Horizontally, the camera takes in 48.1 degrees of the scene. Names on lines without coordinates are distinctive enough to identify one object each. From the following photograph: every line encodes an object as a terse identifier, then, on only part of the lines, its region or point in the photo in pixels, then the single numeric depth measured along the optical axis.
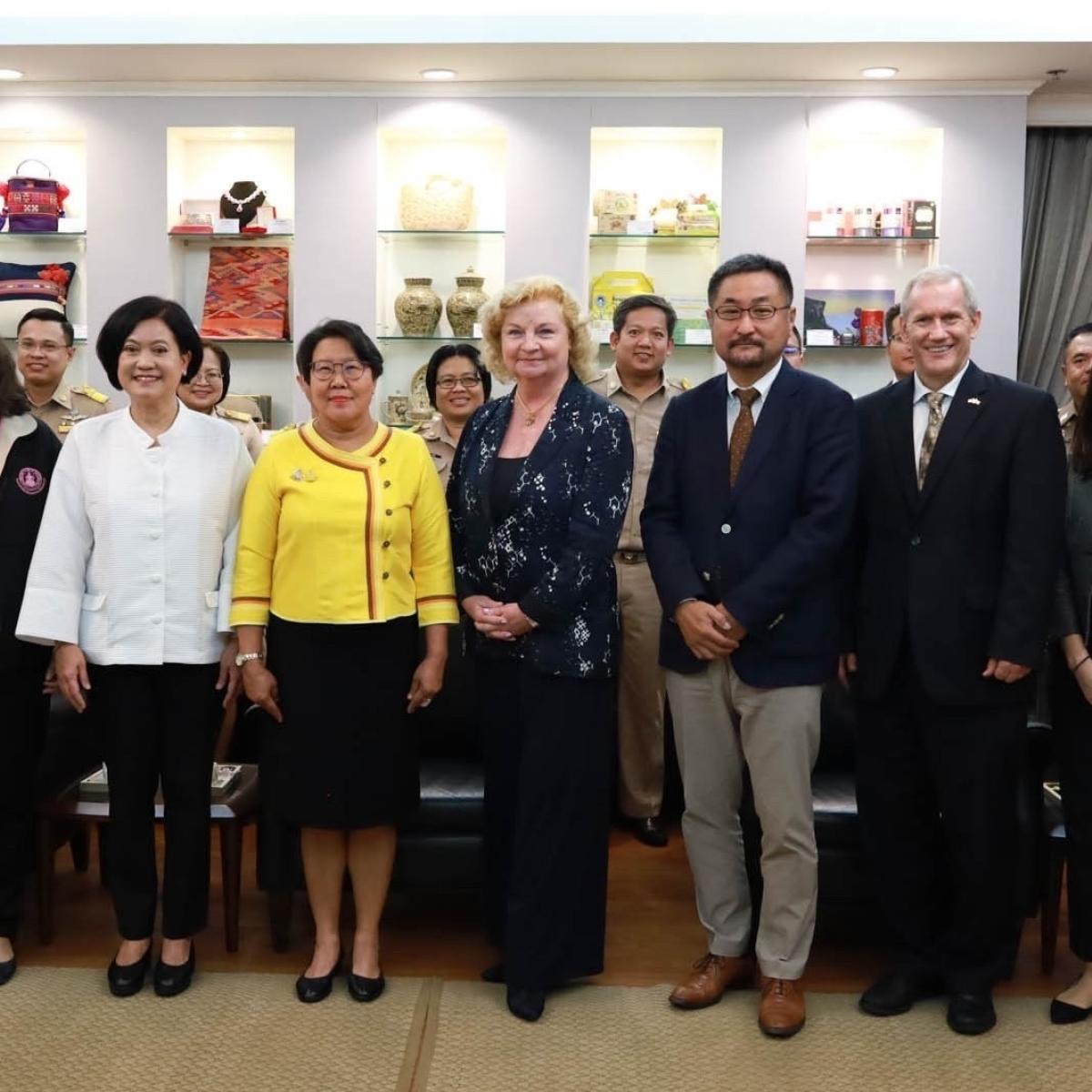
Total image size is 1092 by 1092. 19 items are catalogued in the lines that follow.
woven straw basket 5.55
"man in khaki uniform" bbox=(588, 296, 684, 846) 4.09
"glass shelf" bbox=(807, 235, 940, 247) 5.50
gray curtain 5.75
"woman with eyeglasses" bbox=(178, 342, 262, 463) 4.52
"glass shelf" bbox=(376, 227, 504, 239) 5.58
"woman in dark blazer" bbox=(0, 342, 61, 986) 2.94
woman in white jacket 2.84
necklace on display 5.61
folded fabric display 5.69
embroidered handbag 5.53
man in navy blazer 2.70
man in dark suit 2.65
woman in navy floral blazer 2.78
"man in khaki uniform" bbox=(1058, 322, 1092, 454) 3.60
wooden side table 3.17
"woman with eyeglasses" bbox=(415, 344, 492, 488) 4.26
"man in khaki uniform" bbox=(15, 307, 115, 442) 4.50
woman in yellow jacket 2.78
